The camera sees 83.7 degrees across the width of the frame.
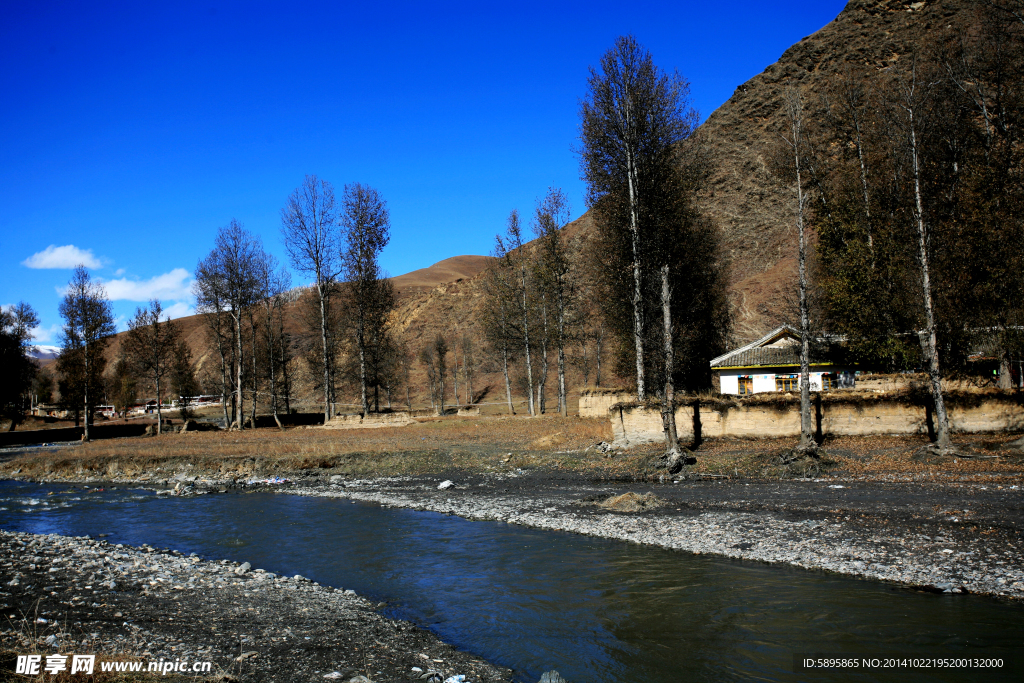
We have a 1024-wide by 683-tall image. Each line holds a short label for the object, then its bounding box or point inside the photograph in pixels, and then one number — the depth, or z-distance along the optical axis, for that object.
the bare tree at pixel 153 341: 45.03
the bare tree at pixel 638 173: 24.62
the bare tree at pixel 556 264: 38.19
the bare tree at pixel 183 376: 61.72
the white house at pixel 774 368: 36.84
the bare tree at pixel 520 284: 40.33
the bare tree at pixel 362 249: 41.50
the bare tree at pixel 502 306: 41.47
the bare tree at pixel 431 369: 72.88
